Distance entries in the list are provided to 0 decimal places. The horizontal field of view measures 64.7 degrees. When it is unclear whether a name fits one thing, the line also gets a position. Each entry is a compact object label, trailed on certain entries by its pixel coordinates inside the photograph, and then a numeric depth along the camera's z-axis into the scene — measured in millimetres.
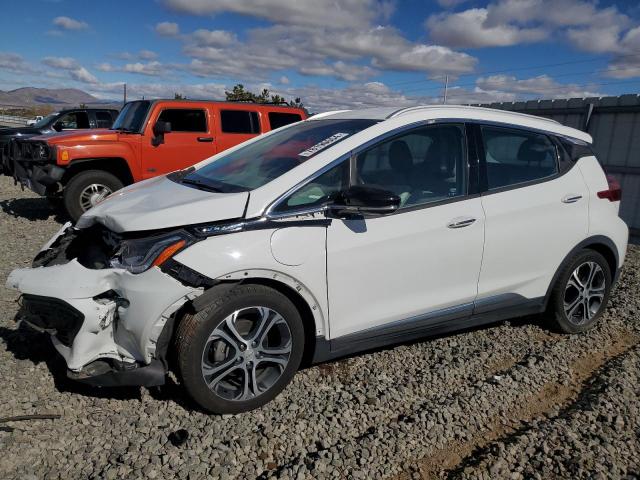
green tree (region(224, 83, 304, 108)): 28938
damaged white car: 2611
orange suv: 7299
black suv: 12773
